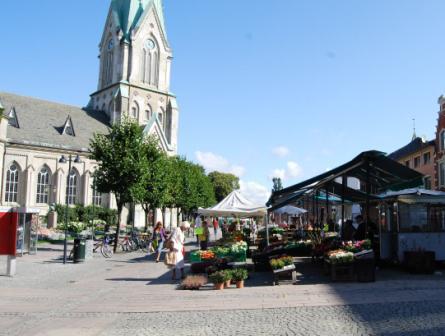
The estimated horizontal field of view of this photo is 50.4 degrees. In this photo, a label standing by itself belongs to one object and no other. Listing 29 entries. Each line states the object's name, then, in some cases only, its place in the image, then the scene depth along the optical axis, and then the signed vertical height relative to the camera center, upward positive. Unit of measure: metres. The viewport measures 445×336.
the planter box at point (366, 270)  12.56 -1.40
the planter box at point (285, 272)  12.77 -1.48
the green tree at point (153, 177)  28.01 +2.51
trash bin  20.73 -1.58
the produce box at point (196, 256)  15.78 -1.32
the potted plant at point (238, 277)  12.56 -1.59
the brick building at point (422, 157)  44.66 +6.33
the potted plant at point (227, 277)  12.40 -1.59
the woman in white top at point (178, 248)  14.81 -0.99
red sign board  15.73 -0.66
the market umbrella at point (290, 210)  36.62 +0.56
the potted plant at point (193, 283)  12.49 -1.75
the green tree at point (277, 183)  76.29 +5.87
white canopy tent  21.95 +0.42
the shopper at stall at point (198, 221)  35.73 -0.33
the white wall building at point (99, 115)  53.31 +13.49
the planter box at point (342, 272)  12.69 -1.46
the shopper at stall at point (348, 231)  18.00 -0.51
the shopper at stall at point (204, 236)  22.69 -0.94
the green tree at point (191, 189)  52.84 +3.30
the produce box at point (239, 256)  15.69 -1.30
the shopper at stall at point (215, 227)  35.88 -0.82
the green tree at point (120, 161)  27.34 +3.18
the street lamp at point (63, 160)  28.07 +3.33
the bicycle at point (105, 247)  23.76 -1.62
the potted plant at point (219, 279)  12.31 -1.61
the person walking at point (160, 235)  22.23 -0.93
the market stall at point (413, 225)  15.91 -0.23
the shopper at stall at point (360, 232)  16.02 -0.48
